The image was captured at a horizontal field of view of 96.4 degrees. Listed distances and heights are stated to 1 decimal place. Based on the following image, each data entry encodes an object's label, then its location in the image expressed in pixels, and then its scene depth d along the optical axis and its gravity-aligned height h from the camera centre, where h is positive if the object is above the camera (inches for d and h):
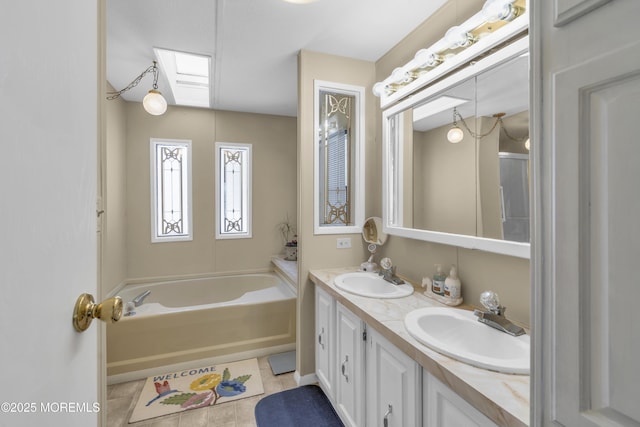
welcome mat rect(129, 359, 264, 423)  79.6 -52.9
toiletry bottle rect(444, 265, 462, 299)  58.4 -15.0
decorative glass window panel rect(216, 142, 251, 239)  145.8 +12.4
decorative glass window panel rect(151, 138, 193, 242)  135.2 +11.7
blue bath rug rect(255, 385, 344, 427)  72.9 -52.8
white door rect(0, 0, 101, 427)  13.2 +0.5
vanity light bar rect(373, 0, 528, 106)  47.1 +34.1
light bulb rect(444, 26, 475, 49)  54.8 +34.2
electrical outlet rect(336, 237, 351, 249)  90.0 -9.0
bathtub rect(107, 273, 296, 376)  93.0 -40.5
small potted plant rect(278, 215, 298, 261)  153.3 -9.8
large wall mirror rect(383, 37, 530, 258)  48.0 +11.5
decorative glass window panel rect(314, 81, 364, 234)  90.3 +17.3
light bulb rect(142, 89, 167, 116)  88.8 +35.3
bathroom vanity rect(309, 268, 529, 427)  32.2 -24.3
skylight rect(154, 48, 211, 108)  95.3 +53.5
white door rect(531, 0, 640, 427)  17.2 +0.0
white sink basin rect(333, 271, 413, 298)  73.5 -18.6
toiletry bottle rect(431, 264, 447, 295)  61.8 -15.1
